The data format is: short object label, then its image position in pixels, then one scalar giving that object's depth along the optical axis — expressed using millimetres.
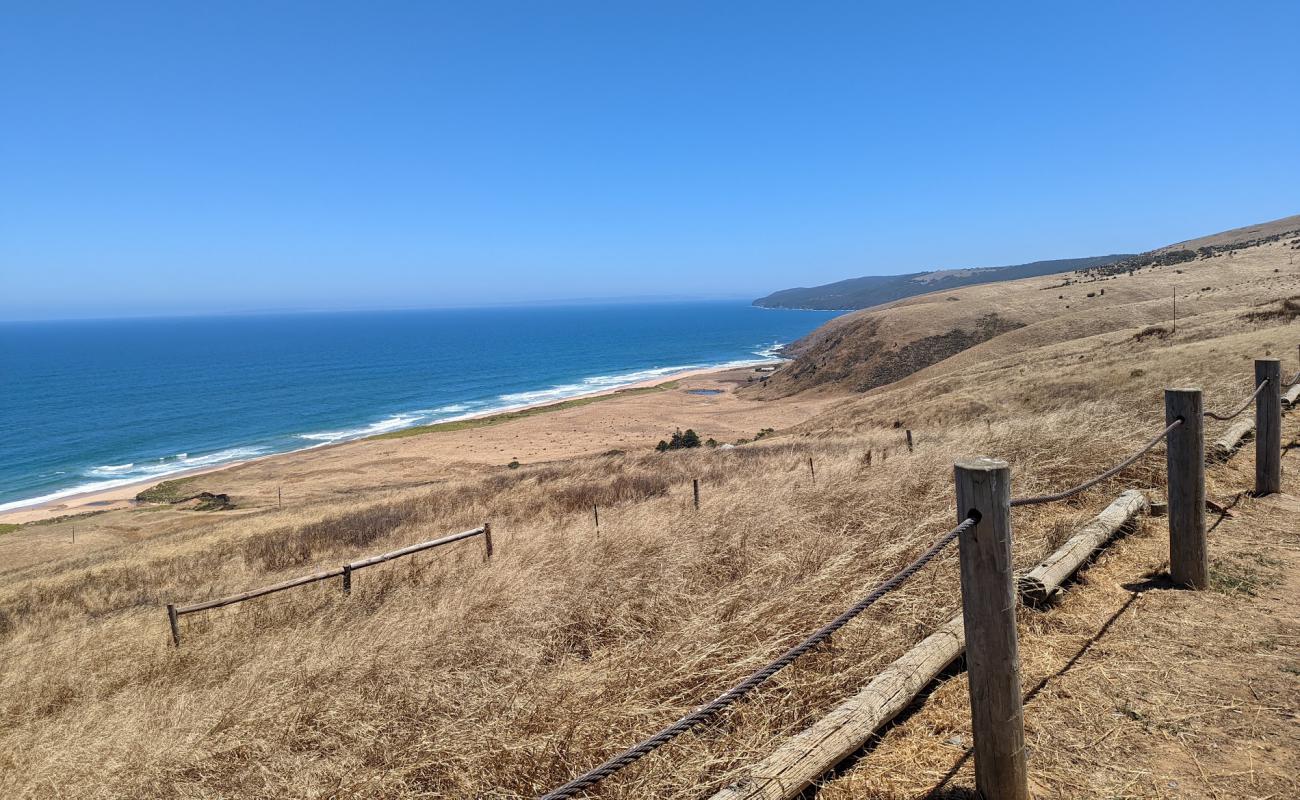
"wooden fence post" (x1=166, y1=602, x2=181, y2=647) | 8859
